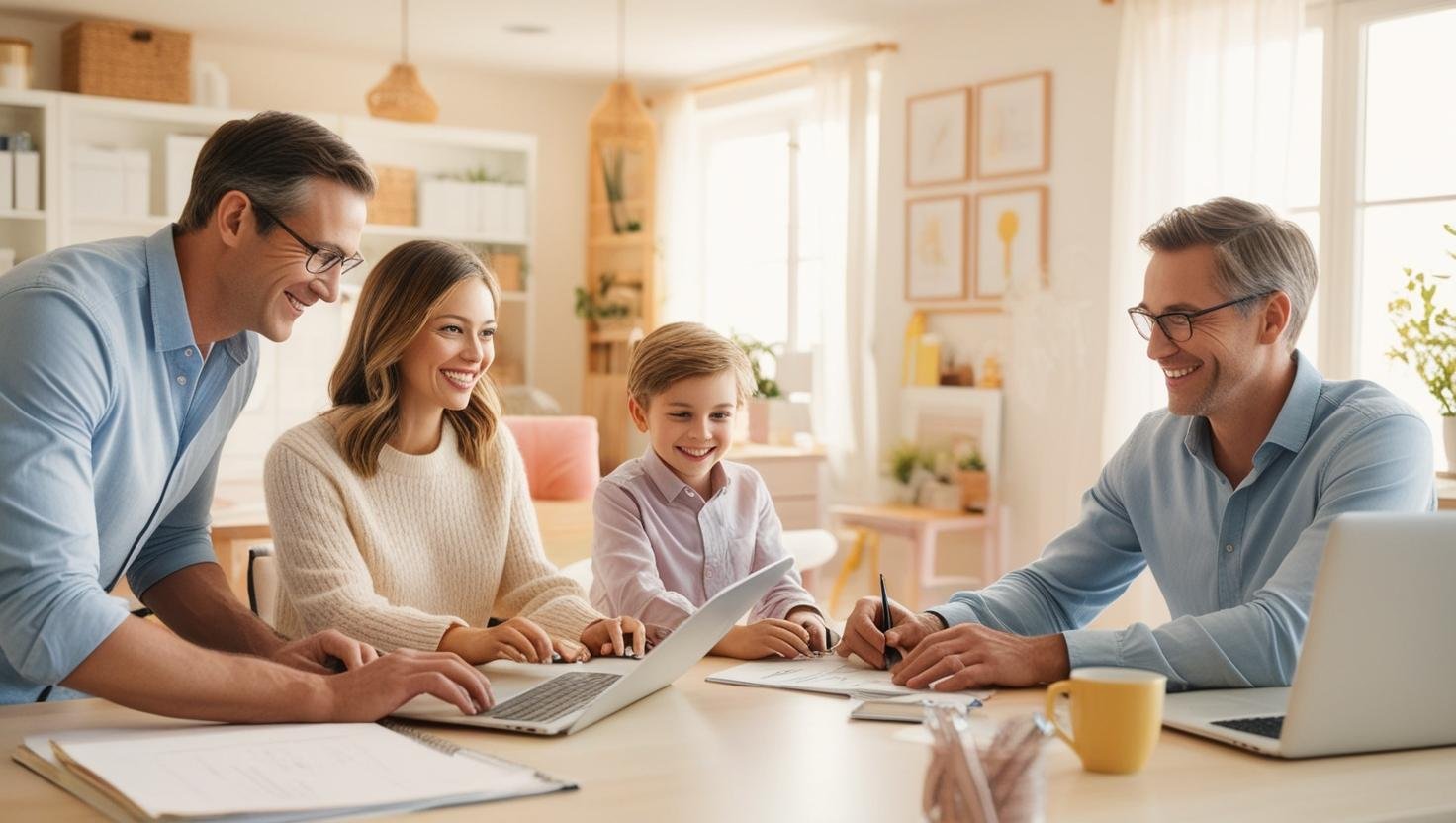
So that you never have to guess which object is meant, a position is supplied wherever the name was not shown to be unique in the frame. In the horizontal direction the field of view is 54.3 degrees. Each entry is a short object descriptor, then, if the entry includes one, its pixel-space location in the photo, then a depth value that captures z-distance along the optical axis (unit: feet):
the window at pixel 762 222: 22.95
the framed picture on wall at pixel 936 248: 19.60
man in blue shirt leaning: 4.49
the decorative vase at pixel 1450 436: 12.32
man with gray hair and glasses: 5.90
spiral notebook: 3.69
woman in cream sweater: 6.31
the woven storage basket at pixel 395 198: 23.11
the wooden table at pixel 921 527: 17.81
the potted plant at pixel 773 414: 20.99
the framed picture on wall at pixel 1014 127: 18.33
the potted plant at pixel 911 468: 18.80
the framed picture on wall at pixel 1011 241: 18.38
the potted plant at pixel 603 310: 25.53
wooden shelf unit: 25.25
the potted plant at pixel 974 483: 18.40
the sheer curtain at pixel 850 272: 20.93
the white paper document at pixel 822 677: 5.39
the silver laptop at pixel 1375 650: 4.39
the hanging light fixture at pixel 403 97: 19.84
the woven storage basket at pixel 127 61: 20.75
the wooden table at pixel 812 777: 3.85
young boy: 7.46
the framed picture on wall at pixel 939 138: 19.47
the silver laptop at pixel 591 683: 4.72
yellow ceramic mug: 4.12
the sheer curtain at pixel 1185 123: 15.30
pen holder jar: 3.32
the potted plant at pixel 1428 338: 12.73
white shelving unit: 20.53
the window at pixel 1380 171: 14.55
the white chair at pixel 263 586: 8.11
